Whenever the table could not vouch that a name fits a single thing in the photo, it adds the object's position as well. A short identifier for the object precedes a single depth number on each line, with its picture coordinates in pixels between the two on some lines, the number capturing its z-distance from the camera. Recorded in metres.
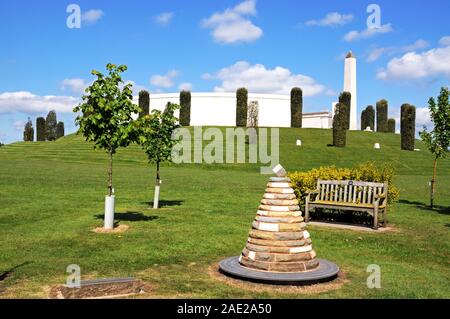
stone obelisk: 76.38
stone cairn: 8.25
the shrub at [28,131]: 75.06
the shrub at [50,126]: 79.62
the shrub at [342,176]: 15.22
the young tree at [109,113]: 13.18
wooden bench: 13.95
